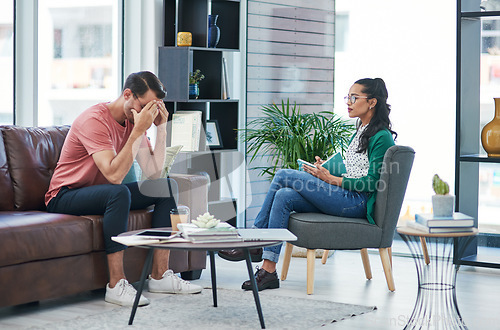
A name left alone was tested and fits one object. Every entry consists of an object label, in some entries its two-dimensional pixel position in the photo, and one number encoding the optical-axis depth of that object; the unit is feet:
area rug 19.06
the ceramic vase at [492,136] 26.56
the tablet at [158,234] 18.29
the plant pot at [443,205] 16.93
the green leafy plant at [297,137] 29.43
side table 16.67
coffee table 17.43
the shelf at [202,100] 28.78
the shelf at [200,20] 29.66
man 21.45
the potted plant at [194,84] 29.29
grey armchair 23.16
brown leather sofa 19.44
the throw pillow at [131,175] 24.18
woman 23.66
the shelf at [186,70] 28.68
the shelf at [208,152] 28.78
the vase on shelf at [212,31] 30.13
